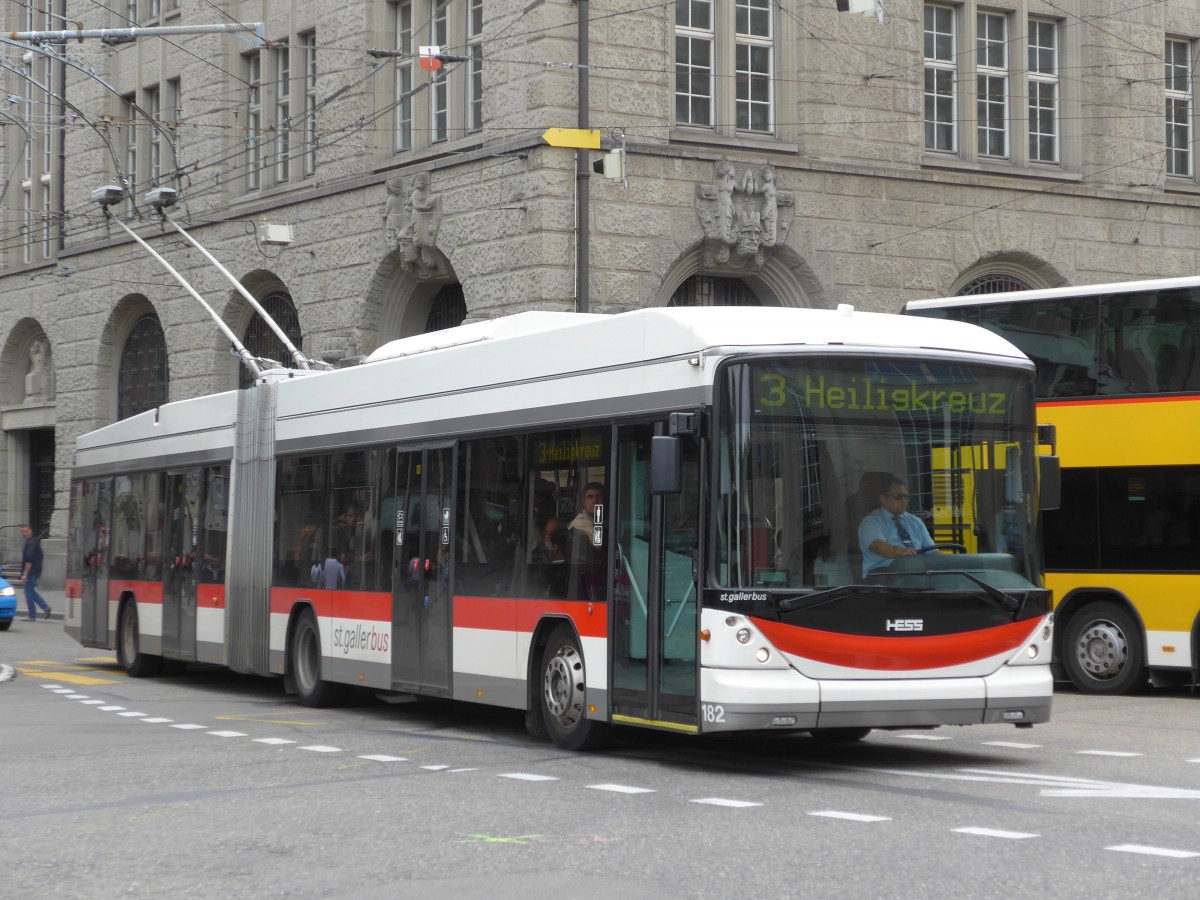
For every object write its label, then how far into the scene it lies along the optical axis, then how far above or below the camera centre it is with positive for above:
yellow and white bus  16.47 +0.77
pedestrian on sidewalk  33.38 -0.13
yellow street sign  22.17 +4.99
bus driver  10.95 +0.17
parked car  30.70 -0.68
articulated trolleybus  10.82 +0.24
